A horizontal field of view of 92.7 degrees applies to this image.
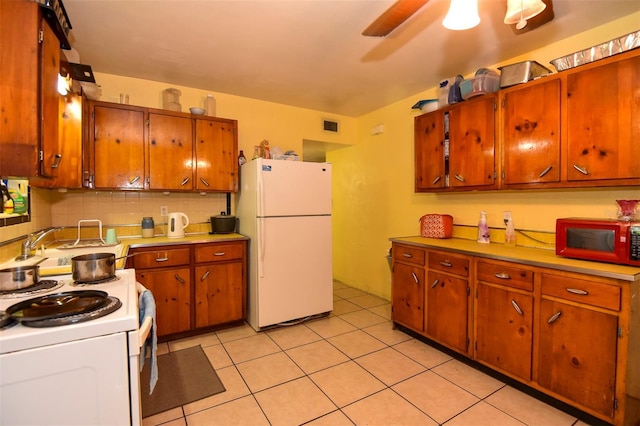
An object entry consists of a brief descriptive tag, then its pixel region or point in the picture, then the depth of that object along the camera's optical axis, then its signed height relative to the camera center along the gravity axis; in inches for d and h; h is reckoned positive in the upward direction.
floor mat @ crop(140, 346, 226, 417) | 77.3 -48.4
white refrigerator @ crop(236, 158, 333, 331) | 116.2 -11.6
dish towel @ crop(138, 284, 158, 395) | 50.2 -18.1
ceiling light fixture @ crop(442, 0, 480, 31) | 56.7 +36.4
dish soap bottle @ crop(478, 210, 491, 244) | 106.3 -7.7
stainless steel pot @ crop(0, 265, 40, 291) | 53.5 -12.1
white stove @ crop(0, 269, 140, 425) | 36.9 -21.1
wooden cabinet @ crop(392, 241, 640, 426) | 63.4 -29.7
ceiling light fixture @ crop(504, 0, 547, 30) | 56.3 +37.1
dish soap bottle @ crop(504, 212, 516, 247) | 100.8 -8.7
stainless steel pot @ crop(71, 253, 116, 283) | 59.6 -11.6
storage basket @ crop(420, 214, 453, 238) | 115.8 -6.8
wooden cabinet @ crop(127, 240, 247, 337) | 106.8 -27.0
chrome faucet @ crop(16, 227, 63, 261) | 76.2 -9.0
